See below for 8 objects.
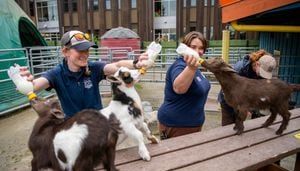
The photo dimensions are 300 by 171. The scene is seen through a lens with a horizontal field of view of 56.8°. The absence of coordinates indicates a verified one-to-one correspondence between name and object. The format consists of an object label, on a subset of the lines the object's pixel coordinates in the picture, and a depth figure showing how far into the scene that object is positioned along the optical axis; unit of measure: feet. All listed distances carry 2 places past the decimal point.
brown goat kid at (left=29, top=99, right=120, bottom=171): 4.73
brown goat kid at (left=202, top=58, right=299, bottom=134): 7.63
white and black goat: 5.95
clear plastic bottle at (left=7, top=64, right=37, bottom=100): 5.61
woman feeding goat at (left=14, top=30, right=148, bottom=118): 6.77
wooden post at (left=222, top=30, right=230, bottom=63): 20.11
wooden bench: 6.53
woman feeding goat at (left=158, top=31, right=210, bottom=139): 7.88
